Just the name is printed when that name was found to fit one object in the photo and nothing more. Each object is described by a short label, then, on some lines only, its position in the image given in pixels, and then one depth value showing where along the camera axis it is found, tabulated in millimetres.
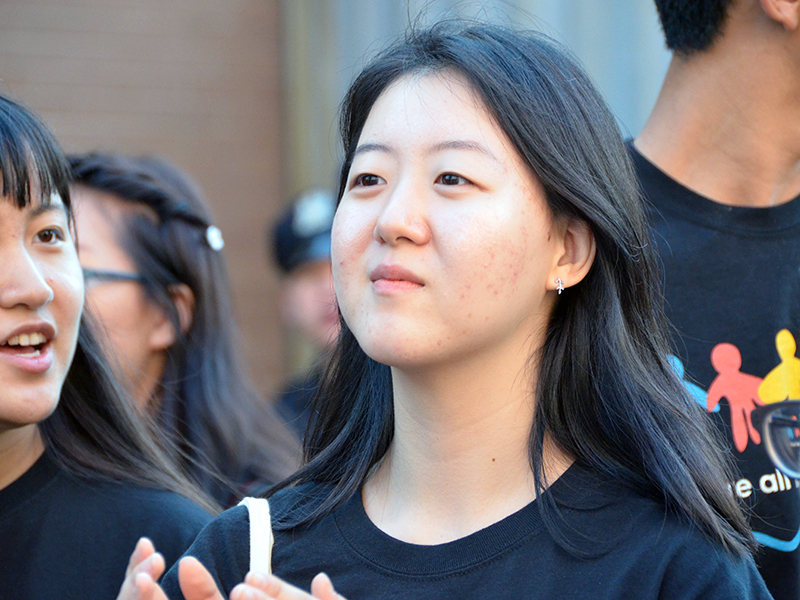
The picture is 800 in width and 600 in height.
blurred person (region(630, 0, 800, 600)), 4102
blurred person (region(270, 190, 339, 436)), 9742
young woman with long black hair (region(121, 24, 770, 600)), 3293
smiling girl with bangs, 4070
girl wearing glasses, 6367
